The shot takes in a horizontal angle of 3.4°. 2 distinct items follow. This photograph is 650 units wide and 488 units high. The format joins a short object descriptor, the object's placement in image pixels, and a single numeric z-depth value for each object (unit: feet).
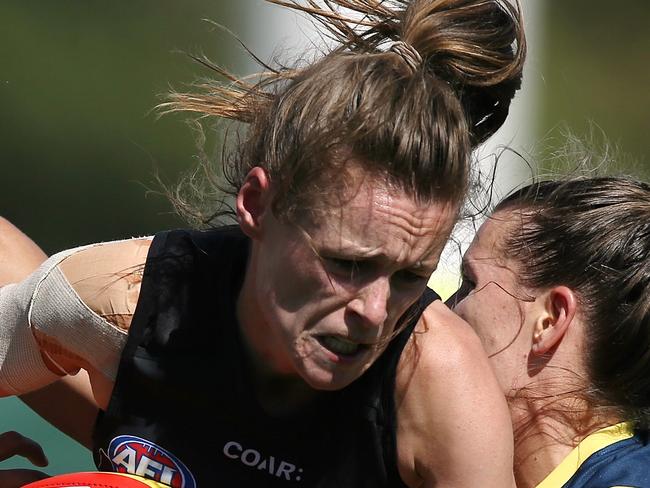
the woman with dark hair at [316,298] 27.74
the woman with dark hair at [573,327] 28.30
